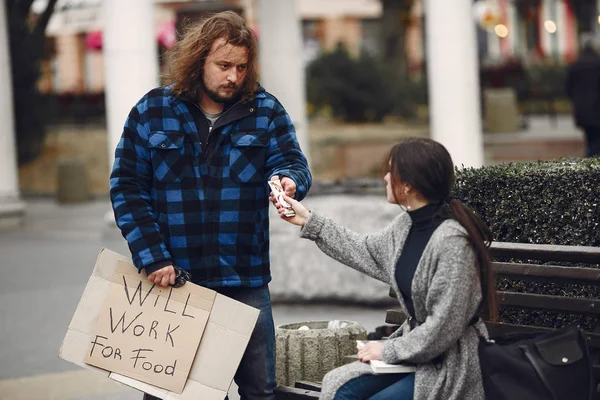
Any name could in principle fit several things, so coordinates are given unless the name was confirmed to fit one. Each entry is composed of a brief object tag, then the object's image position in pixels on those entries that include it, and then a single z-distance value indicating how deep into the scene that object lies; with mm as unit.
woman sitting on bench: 6910
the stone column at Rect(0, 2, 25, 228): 28848
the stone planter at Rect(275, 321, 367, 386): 9388
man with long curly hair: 8025
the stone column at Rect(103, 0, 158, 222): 23764
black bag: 6883
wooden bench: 7903
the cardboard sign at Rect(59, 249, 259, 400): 7924
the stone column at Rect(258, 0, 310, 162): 27980
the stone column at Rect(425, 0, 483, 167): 23127
